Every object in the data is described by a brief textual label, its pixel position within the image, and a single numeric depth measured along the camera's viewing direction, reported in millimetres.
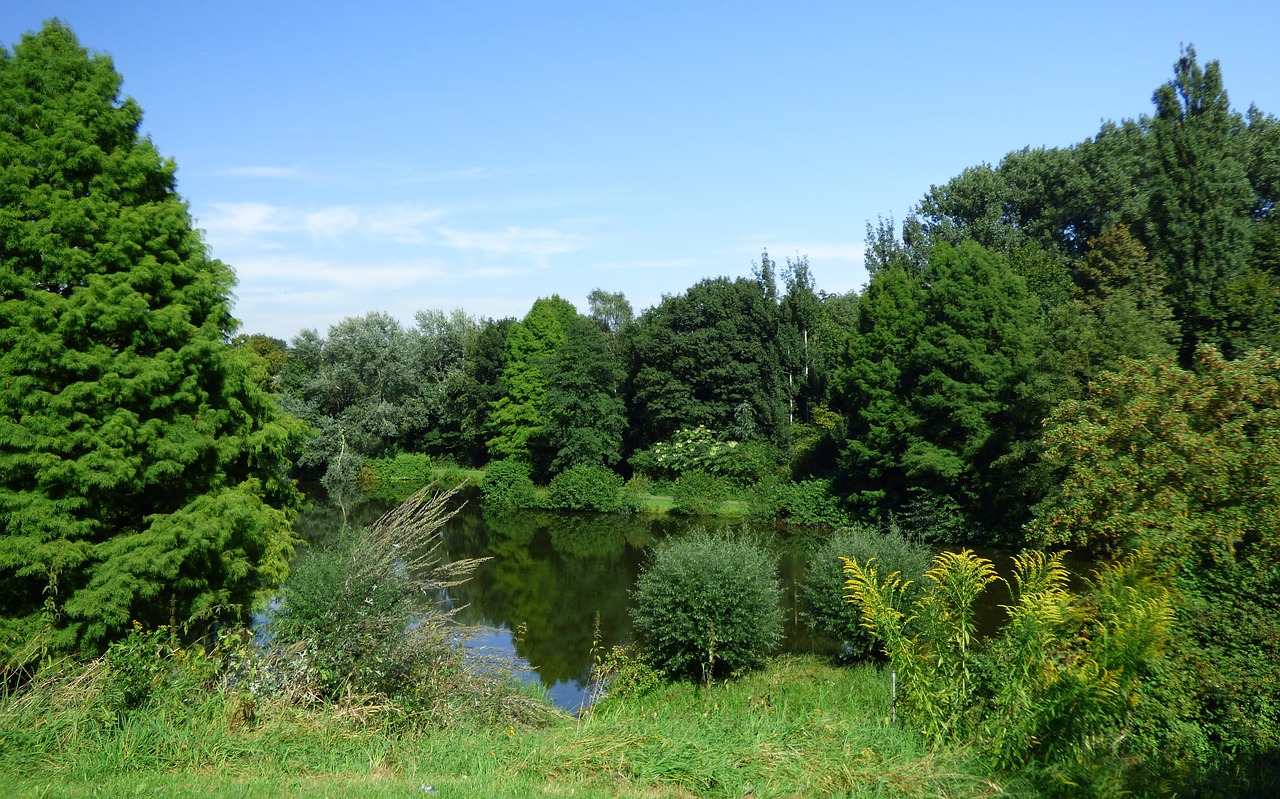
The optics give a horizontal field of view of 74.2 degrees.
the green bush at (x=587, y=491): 39781
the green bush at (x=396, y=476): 43656
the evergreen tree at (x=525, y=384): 45656
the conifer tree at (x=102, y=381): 11734
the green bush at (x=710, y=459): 39656
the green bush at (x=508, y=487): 42188
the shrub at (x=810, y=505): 34250
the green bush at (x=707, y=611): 15438
